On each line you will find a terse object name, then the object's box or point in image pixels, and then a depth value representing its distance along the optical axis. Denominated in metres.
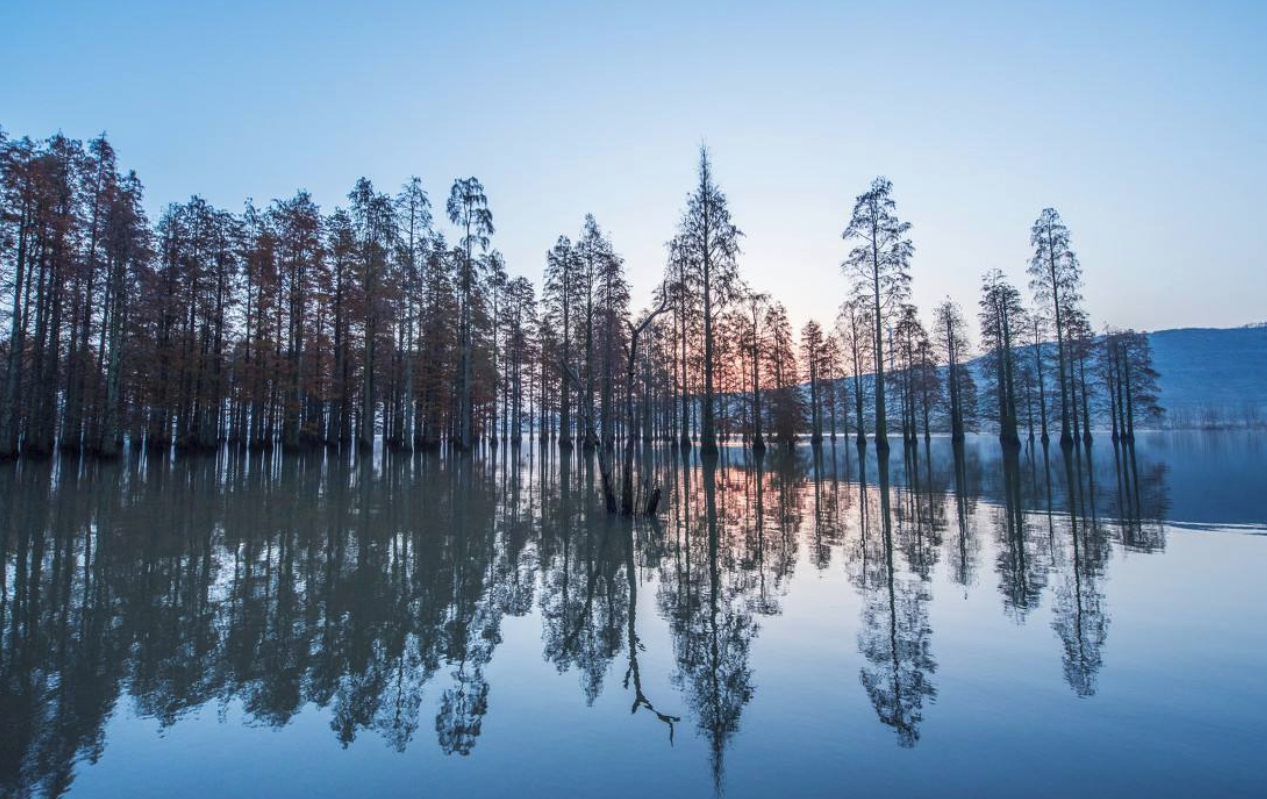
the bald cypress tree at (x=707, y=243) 27.12
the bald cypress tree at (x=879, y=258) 28.55
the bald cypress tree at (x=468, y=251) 30.48
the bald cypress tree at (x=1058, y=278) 34.94
